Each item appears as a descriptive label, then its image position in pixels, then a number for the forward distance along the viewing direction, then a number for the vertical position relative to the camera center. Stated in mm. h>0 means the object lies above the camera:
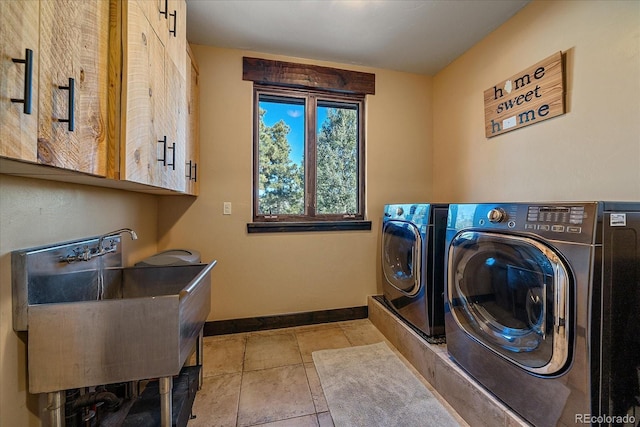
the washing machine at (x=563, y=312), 891 -383
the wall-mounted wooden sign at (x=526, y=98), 1647 +846
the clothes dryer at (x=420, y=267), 1783 -395
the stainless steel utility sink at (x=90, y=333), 881 -427
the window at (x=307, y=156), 2486 +595
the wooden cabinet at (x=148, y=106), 968 +492
